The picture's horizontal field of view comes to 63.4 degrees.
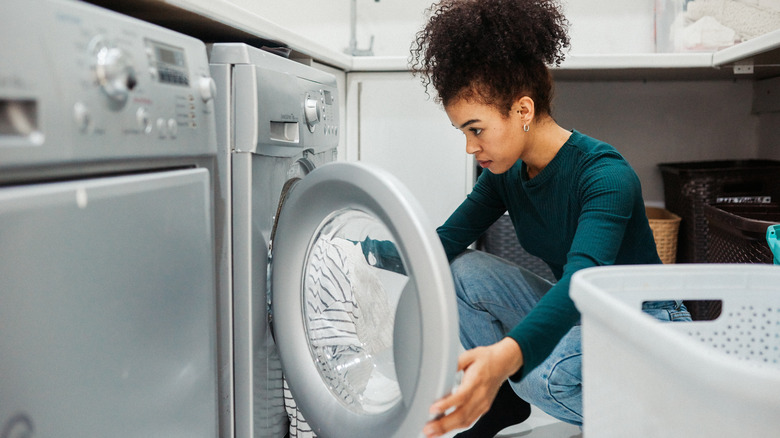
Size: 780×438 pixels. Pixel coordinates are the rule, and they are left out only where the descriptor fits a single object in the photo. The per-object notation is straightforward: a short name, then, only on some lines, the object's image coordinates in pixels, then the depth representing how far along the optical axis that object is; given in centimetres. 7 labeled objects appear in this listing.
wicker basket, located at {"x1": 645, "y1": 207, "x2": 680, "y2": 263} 223
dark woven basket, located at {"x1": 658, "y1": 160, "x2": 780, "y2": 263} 213
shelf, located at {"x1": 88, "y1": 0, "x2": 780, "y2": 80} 96
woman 109
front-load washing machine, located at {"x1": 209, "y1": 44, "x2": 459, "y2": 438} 84
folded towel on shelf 208
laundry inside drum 107
